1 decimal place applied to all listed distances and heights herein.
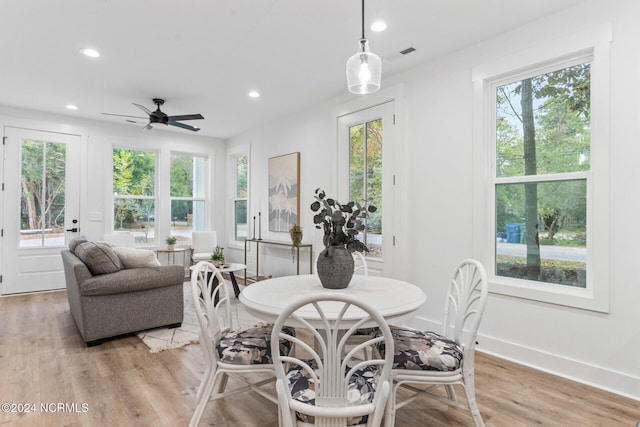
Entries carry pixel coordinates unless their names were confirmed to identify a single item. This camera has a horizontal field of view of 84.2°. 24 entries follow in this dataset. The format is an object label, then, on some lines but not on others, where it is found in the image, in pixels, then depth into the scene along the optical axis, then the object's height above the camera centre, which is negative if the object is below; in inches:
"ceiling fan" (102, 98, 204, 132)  165.9 +45.9
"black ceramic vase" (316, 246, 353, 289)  79.3 -11.8
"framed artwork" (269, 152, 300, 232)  199.9 +13.9
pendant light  75.7 +31.8
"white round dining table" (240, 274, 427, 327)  62.2 -16.8
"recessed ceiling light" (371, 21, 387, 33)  105.9 +57.5
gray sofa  118.9 -28.6
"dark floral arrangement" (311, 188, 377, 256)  80.0 -2.8
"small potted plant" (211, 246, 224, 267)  173.3 -21.4
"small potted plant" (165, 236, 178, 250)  231.6 -17.4
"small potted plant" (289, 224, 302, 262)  183.2 -10.9
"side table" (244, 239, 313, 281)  182.1 -18.2
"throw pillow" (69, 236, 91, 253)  145.2 -12.0
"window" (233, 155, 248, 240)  254.2 +11.6
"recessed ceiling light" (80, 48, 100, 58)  126.0 +58.4
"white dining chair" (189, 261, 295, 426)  67.6 -26.8
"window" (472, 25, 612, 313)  92.9 +13.2
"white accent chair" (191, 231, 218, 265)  239.1 -19.2
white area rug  122.0 -44.7
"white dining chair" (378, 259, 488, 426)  65.6 -27.4
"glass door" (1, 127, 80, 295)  193.3 +4.7
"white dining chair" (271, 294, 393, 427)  46.3 -23.8
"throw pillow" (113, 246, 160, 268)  132.6 -16.4
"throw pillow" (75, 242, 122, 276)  122.5 -15.7
